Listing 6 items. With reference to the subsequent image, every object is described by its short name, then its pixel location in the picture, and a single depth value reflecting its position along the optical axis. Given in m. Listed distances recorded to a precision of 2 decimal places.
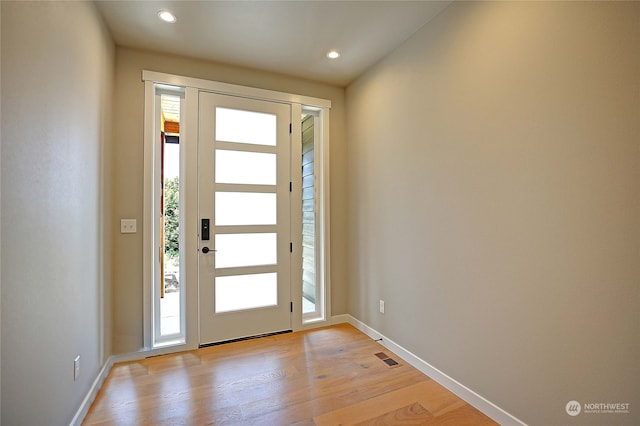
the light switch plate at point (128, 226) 2.45
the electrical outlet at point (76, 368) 1.65
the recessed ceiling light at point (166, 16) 2.06
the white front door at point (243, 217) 2.73
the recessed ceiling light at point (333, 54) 2.61
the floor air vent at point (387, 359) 2.38
